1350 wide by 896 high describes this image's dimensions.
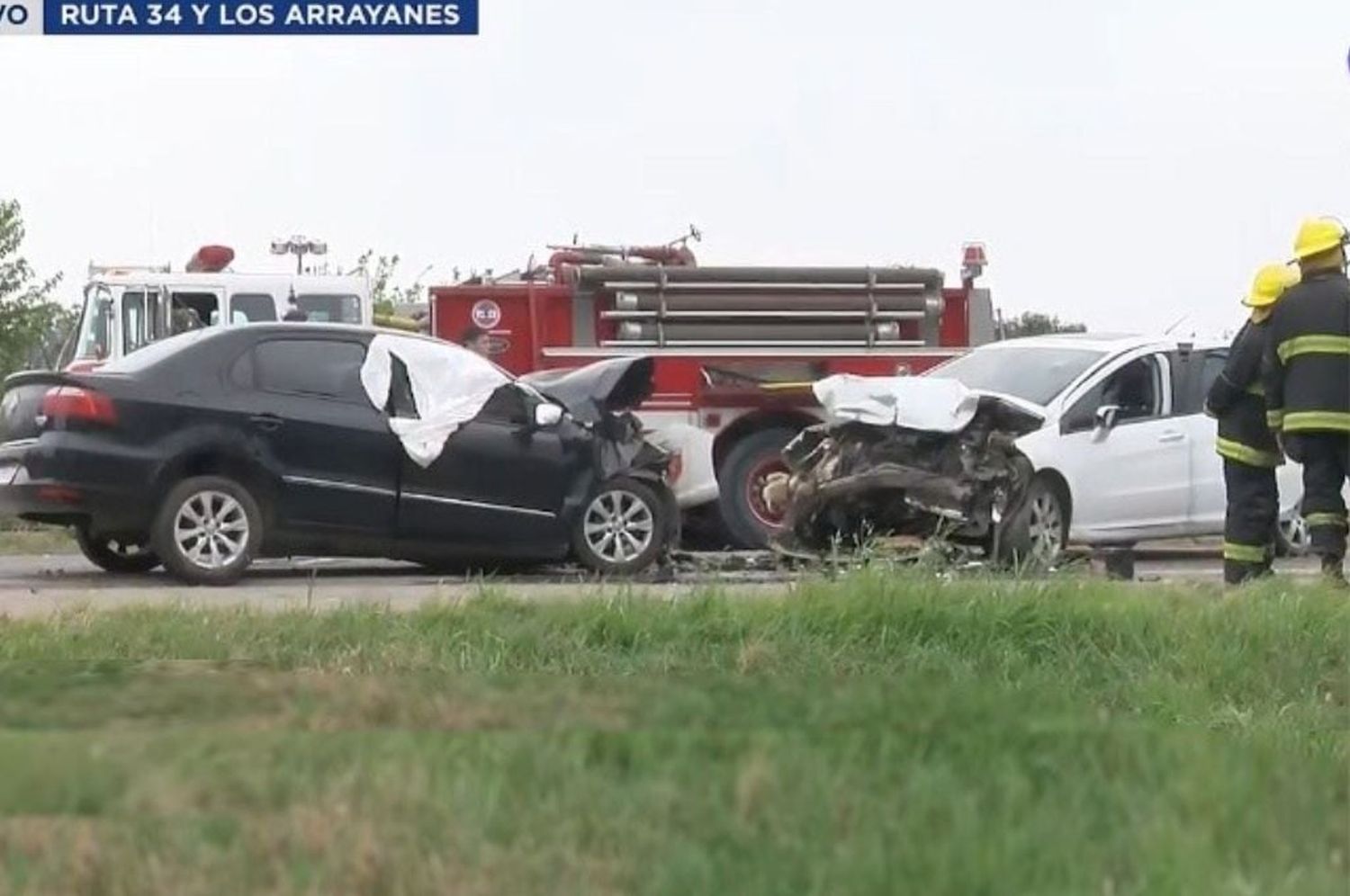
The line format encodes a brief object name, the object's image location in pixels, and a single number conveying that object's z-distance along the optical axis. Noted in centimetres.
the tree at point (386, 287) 3284
